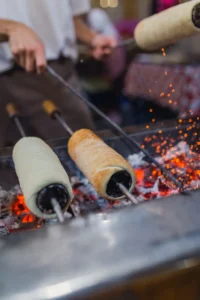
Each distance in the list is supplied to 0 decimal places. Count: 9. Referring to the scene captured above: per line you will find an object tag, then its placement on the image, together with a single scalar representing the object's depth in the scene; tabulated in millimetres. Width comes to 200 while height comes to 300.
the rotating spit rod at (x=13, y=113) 1217
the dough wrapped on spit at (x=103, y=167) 642
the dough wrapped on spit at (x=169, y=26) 793
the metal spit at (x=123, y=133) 992
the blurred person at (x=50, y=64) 1398
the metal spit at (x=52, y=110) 1189
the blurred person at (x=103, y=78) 2892
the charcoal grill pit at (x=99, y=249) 424
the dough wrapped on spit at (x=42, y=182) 600
